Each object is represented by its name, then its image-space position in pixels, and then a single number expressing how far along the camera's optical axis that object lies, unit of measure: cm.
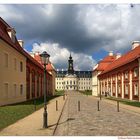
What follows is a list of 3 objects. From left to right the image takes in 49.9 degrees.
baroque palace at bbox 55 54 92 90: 8467
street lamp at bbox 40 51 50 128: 702
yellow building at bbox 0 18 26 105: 1261
